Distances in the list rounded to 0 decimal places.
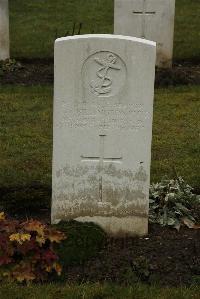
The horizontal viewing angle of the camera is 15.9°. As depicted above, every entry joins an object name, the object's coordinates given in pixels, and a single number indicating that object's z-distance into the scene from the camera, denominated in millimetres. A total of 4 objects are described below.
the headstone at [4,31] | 12102
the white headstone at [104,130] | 5328
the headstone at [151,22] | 11938
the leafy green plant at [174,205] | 5829
